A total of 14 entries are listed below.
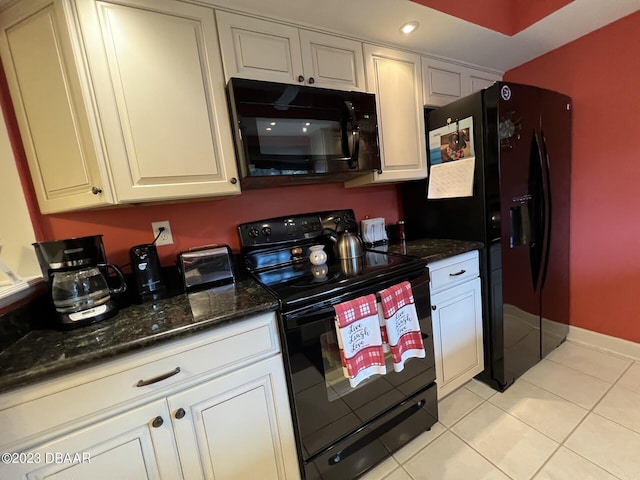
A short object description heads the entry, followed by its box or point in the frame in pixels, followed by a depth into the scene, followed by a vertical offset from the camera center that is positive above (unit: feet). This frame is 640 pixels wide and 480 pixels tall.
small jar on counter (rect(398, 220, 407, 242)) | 6.61 -0.91
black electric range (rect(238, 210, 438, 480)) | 3.48 -2.18
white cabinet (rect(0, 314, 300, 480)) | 2.44 -1.96
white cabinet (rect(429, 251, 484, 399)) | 4.90 -2.46
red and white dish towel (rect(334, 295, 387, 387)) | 3.56 -1.87
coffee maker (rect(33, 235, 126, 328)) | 3.22 -0.58
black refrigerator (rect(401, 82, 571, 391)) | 4.88 -0.36
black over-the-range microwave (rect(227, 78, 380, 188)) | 3.94 +1.16
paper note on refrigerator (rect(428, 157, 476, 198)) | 5.12 +0.18
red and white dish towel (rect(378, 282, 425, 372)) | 3.95 -1.92
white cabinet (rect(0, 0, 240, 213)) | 3.26 +1.68
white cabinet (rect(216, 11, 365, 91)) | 3.95 +2.42
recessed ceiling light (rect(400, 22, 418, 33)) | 4.72 +2.89
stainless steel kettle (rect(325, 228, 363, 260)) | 5.12 -0.85
